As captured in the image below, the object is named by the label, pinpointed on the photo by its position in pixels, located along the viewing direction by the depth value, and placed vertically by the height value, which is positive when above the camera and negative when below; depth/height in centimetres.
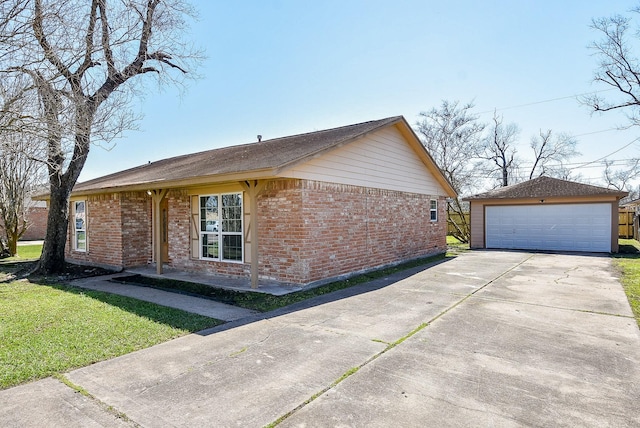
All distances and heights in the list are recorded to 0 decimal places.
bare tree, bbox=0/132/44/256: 1573 +102
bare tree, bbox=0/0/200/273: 544 +267
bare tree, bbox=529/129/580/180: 3183 +510
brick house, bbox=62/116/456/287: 808 +11
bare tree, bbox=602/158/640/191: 3966 +337
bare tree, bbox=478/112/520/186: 3109 +523
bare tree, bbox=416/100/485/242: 2361 +487
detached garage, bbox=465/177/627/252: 1544 -34
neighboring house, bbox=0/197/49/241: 2790 -65
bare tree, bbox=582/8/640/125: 1878 +782
